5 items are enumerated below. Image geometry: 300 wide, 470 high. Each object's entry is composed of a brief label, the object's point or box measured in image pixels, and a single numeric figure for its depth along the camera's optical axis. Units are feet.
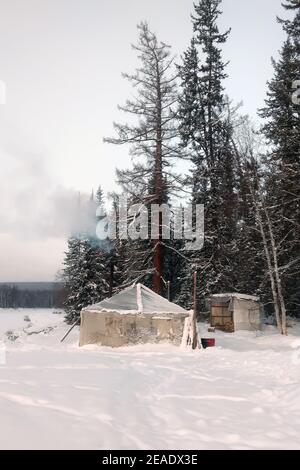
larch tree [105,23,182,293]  68.69
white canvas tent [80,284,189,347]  52.03
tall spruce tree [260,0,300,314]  70.44
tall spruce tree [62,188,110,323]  111.96
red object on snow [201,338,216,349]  54.68
